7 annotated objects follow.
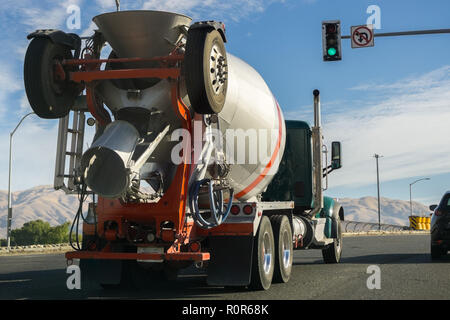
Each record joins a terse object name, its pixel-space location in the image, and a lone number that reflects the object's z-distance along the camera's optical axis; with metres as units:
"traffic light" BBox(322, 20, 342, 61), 17.00
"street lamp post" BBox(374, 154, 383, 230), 65.86
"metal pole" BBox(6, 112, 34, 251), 29.69
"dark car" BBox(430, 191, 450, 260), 15.49
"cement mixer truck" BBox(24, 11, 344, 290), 8.76
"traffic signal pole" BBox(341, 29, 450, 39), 16.55
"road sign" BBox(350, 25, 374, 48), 16.70
